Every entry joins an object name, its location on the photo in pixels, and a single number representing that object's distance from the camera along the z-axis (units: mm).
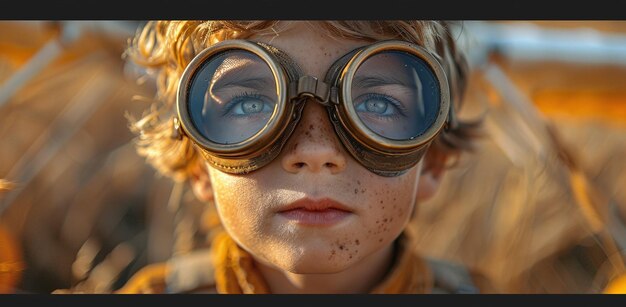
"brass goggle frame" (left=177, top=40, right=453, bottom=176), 482
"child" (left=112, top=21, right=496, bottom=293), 486
